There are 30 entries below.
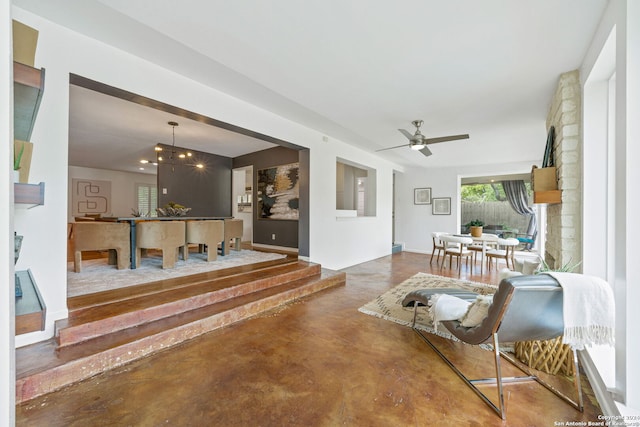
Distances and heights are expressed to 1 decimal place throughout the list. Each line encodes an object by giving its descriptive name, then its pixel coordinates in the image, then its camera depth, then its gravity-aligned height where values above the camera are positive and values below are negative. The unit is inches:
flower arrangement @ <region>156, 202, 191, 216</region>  181.2 +1.2
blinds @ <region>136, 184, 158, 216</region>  402.1 +23.2
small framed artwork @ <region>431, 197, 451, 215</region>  301.1 +9.0
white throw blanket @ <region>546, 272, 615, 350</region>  58.8 -21.9
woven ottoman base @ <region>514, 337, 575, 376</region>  76.4 -42.9
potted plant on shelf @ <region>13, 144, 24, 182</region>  51.9 +10.2
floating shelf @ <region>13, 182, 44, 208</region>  46.7 +3.3
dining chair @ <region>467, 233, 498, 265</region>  208.1 -22.4
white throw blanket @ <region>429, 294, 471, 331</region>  79.9 -29.6
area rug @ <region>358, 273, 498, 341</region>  110.3 -46.0
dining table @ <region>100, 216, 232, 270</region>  141.9 -7.1
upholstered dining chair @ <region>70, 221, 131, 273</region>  124.3 -13.4
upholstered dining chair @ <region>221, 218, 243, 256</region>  185.3 -13.6
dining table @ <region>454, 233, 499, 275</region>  207.8 -21.1
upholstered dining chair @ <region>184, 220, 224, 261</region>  162.1 -13.5
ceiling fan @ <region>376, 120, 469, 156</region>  152.3 +43.6
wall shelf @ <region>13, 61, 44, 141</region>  48.6 +23.9
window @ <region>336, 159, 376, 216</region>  270.5 +26.6
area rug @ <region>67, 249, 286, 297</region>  113.0 -31.6
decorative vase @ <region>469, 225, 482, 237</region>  220.5 -14.7
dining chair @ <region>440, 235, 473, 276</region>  202.7 -29.1
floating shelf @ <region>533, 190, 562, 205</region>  101.7 +7.0
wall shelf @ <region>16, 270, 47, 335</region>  53.1 -21.2
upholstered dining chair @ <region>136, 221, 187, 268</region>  140.6 -13.7
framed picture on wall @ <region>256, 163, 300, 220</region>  227.0 +18.5
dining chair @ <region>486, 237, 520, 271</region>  199.4 -31.5
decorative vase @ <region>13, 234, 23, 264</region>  62.6 -7.8
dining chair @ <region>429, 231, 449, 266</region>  226.3 -27.9
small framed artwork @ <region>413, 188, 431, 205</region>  314.8 +21.4
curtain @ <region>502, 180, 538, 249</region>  346.4 +20.5
